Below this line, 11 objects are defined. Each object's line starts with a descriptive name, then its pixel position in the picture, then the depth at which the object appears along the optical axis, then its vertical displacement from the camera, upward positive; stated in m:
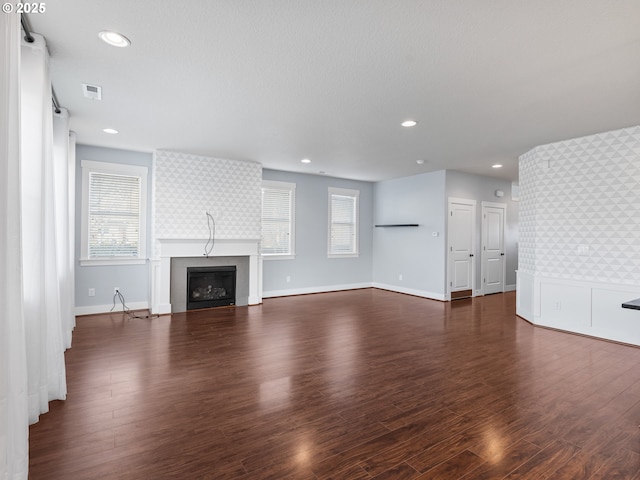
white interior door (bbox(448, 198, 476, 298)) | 7.16 -0.19
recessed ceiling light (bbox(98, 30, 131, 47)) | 2.42 +1.38
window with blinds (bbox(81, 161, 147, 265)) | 5.55 +0.36
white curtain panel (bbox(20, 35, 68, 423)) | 2.35 +0.05
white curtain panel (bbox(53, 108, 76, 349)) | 3.69 +0.30
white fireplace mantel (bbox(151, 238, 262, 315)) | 5.68 -0.31
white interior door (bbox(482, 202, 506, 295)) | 7.80 -0.25
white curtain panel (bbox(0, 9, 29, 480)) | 1.35 -0.18
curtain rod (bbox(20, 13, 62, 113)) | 2.25 +1.37
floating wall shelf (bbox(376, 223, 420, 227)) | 7.57 +0.26
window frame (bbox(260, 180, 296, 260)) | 7.25 +0.36
